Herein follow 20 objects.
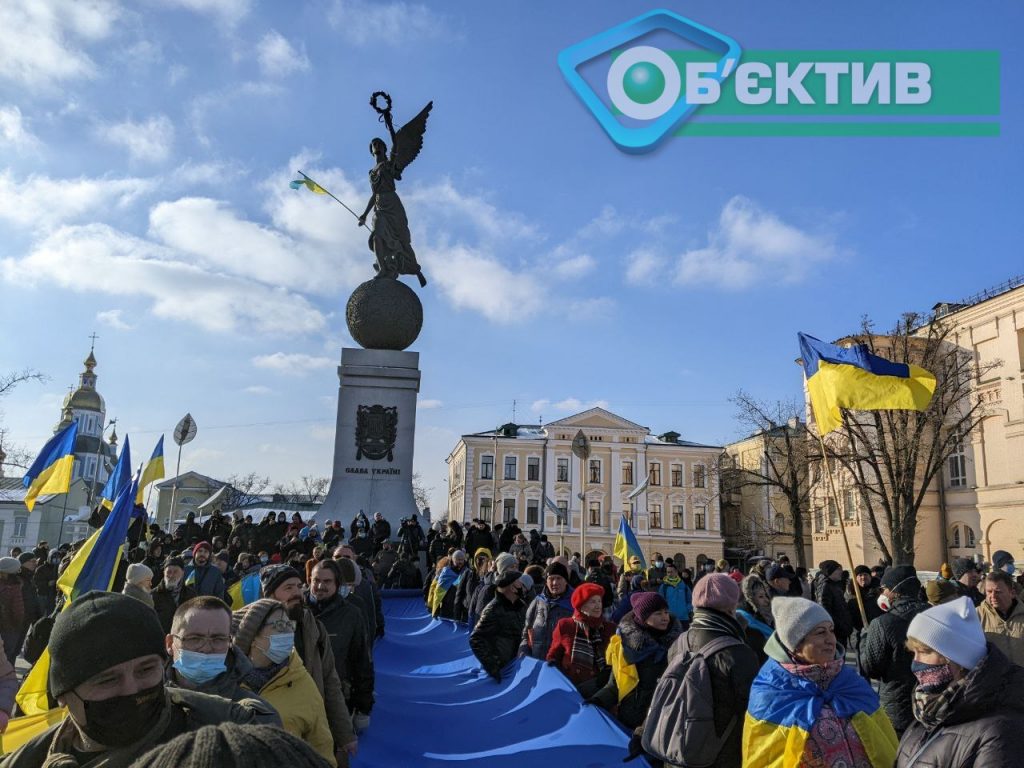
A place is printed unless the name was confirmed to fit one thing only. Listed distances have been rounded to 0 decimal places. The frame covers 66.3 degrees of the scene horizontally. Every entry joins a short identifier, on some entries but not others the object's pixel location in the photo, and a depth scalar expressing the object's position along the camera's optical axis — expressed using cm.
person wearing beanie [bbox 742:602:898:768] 328
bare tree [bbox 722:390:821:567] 3288
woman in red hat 644
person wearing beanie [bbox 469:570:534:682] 775
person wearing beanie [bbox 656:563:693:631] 1209
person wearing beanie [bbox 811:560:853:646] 1025
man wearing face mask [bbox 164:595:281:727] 317
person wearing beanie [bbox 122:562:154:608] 611
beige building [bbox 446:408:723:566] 6284
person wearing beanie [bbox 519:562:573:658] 731
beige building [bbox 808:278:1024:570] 3897
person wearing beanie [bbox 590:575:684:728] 538
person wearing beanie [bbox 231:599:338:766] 378
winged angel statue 2322
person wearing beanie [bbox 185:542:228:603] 937
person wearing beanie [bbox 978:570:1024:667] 635
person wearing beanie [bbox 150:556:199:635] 822
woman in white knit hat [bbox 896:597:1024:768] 267
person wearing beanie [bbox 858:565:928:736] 539
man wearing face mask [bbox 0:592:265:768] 217
